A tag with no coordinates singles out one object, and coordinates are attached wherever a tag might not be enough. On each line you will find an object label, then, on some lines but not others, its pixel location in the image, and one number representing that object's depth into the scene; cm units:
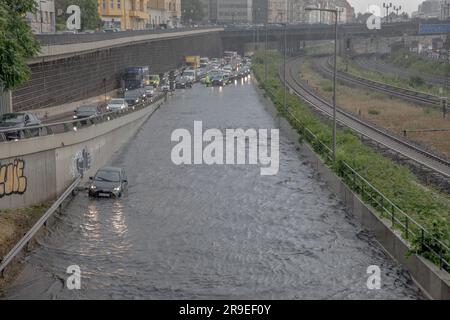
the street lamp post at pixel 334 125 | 3790
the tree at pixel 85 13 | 10162
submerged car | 3575
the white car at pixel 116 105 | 6203
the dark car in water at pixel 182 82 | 10256
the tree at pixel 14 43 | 3041
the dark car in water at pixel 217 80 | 10781
